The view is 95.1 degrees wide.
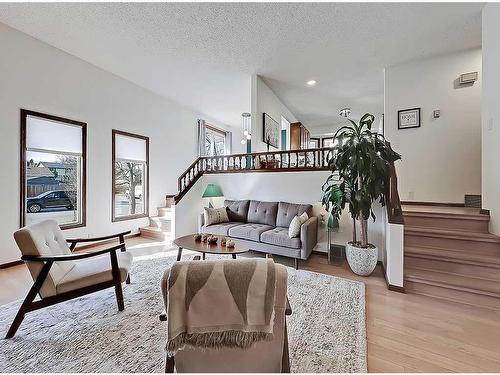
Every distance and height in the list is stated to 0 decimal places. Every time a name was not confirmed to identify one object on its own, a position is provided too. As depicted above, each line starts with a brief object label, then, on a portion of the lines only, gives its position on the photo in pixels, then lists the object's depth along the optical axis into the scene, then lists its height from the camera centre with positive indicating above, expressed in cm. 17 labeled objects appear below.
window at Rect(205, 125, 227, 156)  793 +171
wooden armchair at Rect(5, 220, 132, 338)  192 -79
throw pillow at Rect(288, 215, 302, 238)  334 -59
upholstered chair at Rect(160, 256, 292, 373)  115 -87
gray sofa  332 -68
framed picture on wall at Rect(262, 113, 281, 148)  529 +140
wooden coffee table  279 -76
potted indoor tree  294 +13
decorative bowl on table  306 -71
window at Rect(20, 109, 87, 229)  358 +31
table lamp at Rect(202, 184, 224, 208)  488 -10
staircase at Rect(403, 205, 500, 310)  245 -82
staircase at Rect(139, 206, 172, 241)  500 -92
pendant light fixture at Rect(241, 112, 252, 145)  593 +228
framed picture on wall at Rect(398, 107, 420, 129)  421 +130
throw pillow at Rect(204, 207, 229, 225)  427 -54
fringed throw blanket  108 -57
